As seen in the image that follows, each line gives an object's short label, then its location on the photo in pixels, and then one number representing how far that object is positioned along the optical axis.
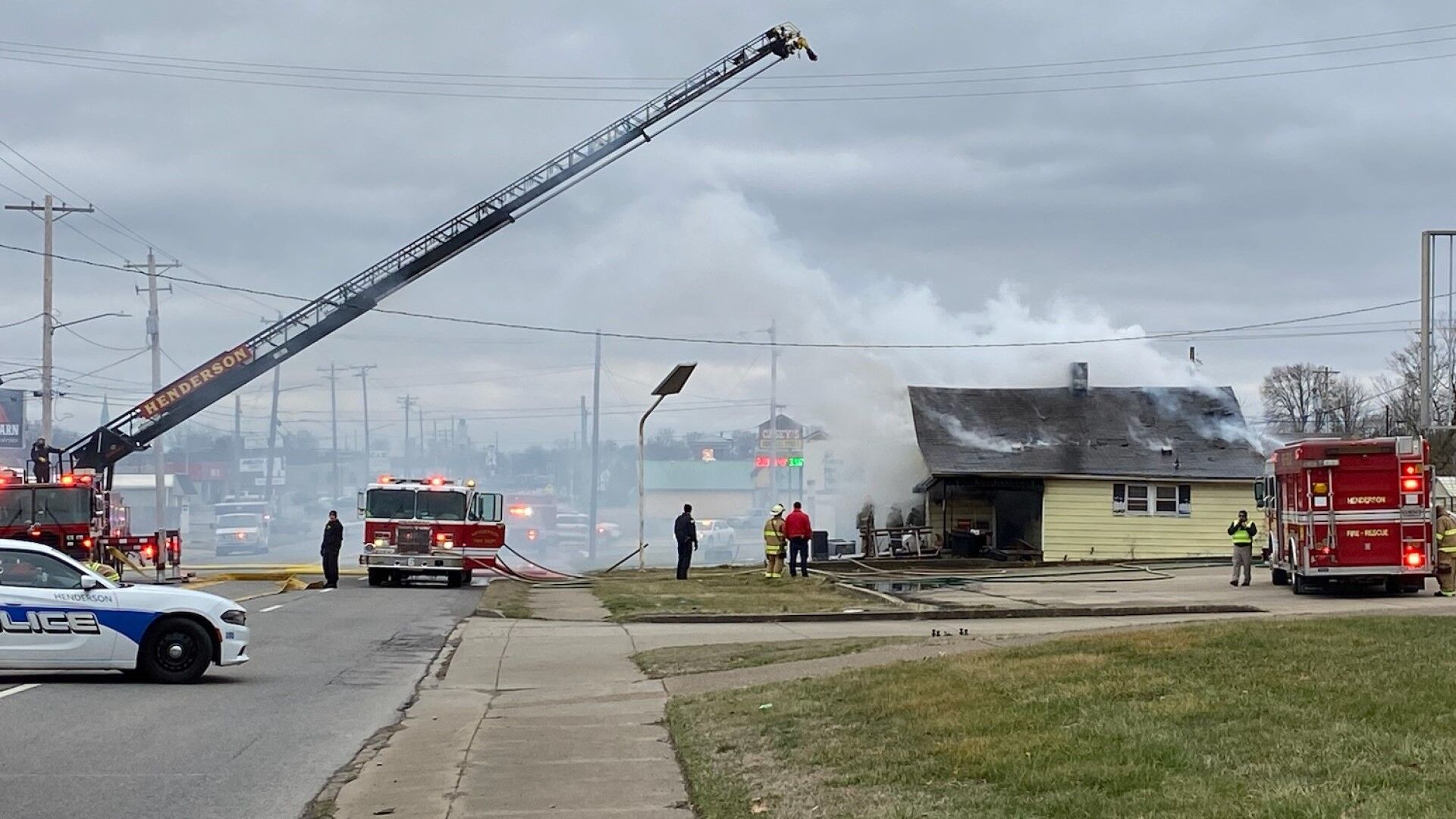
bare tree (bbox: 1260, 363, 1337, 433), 85.44
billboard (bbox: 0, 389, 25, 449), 100.38
